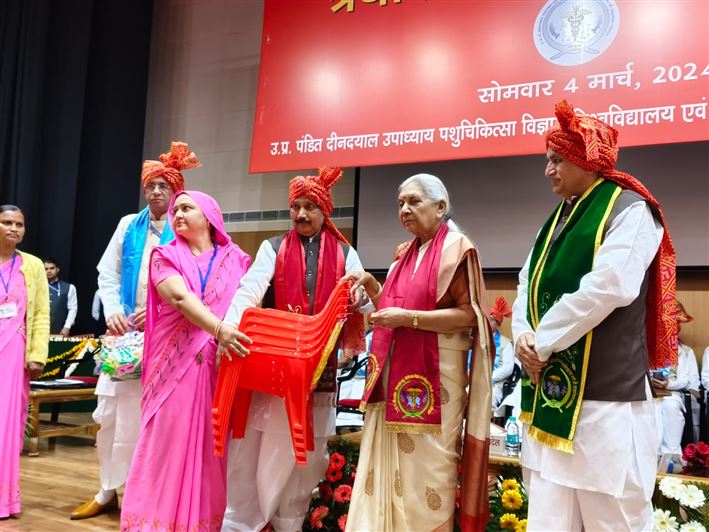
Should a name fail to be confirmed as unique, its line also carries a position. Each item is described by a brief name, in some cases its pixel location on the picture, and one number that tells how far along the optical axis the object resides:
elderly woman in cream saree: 2.30
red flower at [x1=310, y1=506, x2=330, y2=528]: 2.80
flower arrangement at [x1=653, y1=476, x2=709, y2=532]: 2.52
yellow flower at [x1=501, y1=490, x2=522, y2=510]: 2.71
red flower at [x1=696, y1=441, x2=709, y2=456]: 3.16
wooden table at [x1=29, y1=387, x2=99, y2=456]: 4.96
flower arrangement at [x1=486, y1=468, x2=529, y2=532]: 2.64
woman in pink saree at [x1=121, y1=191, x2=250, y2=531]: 2.57
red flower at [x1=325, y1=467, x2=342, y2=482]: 2.90
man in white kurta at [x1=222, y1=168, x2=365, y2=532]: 2.68
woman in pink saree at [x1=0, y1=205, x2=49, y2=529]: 3.29
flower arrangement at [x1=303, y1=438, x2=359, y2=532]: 2.81
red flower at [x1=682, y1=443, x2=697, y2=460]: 3.19
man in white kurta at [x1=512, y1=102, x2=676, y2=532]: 1.82
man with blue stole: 3.10
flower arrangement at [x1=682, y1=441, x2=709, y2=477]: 3.10
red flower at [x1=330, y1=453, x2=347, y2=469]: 2.92
